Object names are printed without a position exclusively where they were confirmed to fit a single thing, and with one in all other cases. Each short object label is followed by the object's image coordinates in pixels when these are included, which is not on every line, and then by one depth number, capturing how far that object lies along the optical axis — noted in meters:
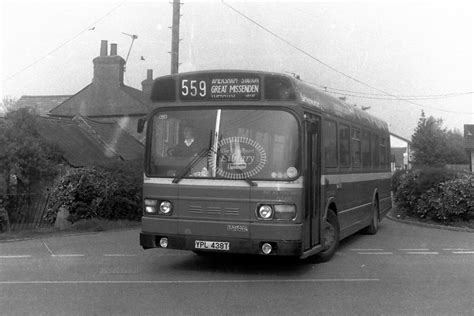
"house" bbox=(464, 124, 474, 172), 46.26
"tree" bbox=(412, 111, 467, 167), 57.40
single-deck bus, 7.14
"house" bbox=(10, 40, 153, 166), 24.91
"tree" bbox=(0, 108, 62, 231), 15.36
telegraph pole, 16.86
